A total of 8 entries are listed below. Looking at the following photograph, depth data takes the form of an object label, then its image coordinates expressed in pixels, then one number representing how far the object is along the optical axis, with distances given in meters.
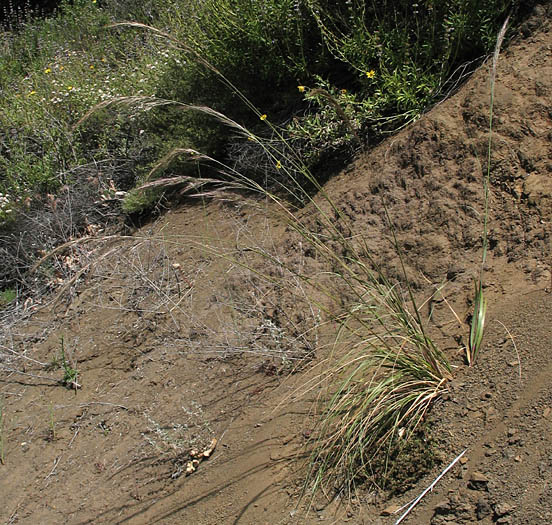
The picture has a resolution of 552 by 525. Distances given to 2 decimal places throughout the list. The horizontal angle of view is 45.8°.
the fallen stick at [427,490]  2.57
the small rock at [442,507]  2.50
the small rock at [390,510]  2.63
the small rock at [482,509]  2.39
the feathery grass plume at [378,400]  2.88
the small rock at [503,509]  2.35
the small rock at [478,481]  2.50
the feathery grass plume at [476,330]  3.08
